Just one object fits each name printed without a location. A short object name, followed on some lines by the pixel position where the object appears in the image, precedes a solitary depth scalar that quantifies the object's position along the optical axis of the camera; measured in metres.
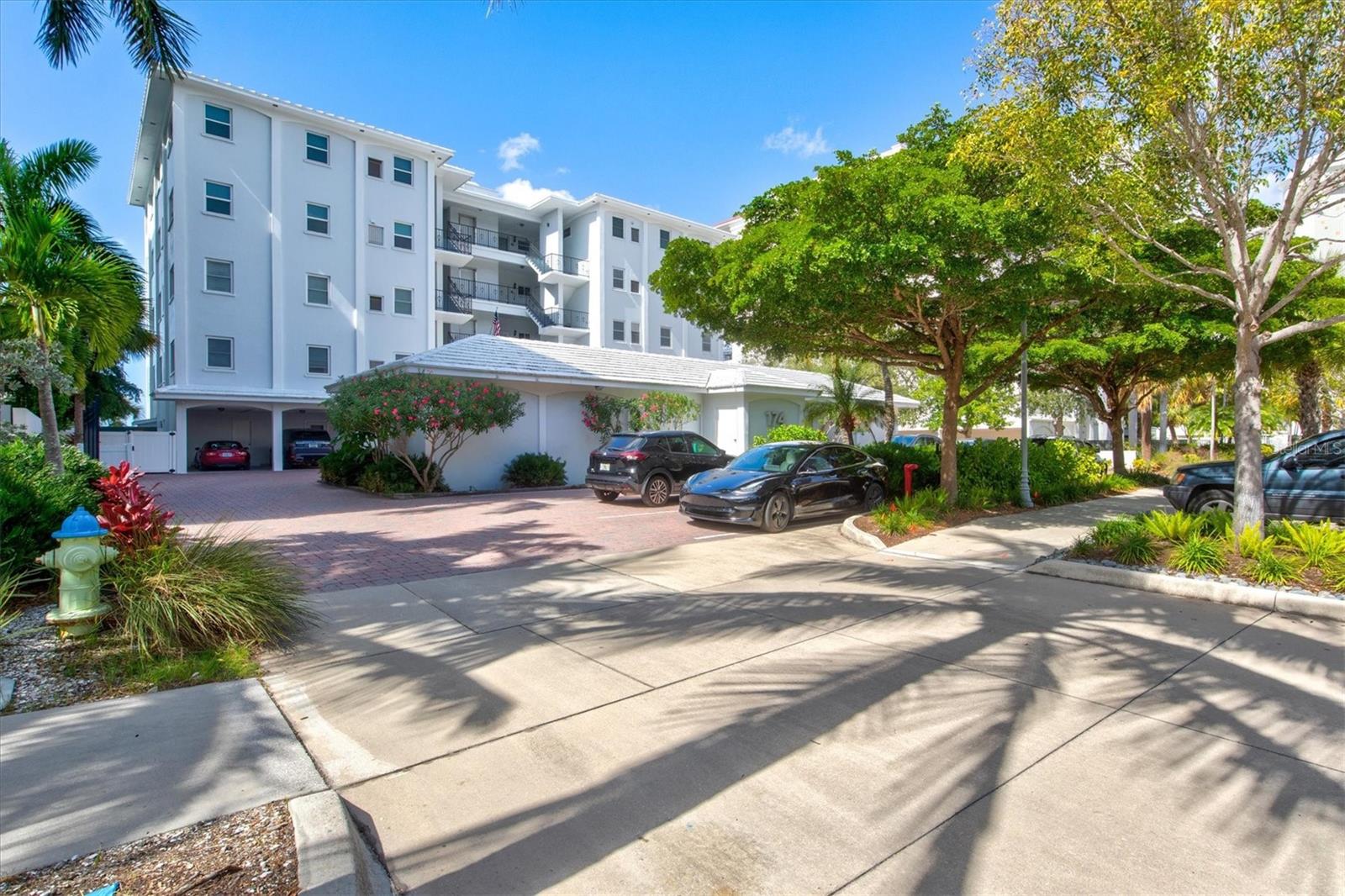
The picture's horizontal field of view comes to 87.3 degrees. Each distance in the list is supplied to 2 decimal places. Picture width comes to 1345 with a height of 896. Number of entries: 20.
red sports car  28.66
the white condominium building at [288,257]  27.97
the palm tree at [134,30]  8.63
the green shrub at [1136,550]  8.09
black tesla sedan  11.55
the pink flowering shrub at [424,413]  15.77
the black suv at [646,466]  15.01
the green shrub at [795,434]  19.34
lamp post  13.91
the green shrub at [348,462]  19.48
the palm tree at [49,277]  8.41
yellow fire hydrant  5.18
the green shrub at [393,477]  17.12
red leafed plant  5.83
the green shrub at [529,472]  18.97
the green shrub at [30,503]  6.04
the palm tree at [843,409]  19.92
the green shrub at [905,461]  14.95
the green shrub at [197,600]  5.28
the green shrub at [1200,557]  7.59
